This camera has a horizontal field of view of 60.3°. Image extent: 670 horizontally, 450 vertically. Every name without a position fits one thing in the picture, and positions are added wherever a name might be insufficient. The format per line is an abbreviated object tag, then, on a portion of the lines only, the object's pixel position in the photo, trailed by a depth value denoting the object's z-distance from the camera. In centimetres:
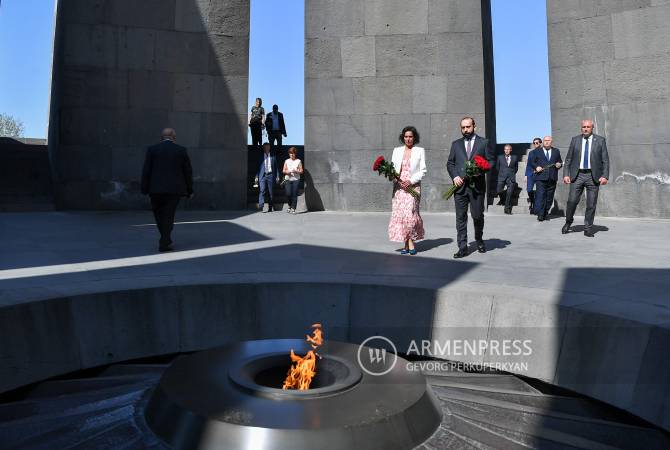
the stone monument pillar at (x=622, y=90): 1341
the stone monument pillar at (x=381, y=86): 1520
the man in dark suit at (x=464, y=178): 780
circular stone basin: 325
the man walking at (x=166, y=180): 809
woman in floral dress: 795
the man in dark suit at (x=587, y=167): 961
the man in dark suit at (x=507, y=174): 1427
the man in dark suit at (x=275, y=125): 1647
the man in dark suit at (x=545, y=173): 1279
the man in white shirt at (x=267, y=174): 1512
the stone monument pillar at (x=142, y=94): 1463
